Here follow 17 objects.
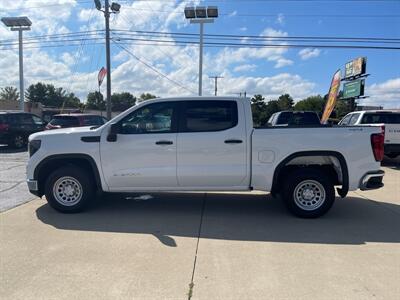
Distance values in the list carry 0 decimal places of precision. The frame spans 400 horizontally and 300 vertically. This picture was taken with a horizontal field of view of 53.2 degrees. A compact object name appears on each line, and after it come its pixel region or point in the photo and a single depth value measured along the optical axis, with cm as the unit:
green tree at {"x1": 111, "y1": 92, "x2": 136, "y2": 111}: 12094
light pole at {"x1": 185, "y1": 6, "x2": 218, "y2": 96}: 3044
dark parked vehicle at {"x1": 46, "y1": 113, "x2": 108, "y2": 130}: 1726
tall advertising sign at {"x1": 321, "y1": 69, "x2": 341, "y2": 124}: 2208
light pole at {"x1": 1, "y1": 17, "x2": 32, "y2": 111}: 3466
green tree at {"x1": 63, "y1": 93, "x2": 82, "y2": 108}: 10368
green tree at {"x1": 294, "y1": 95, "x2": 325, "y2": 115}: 8144
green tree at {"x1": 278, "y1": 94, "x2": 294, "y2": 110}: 7288
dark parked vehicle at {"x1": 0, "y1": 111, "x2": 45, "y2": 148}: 1800
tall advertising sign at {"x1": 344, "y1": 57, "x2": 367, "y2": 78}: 3158
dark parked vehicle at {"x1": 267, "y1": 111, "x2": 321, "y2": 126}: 1551
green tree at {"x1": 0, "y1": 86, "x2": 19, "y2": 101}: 11056
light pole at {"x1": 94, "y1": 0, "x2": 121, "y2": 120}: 2700
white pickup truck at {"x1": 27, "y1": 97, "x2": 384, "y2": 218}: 636
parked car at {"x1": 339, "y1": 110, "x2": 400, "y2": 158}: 1444
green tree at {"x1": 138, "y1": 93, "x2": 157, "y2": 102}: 11170
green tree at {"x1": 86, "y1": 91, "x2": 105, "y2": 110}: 10260
